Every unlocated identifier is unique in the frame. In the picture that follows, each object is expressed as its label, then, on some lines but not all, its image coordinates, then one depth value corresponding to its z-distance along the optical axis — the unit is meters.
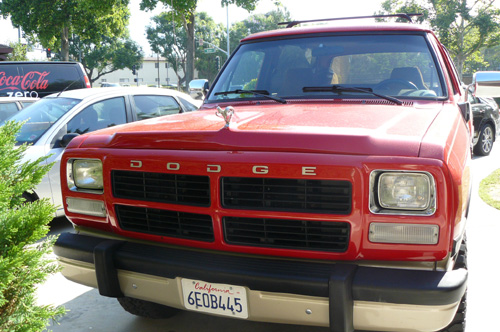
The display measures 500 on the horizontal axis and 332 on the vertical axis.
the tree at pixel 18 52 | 36.06
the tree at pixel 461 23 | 32.59
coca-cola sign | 10.71
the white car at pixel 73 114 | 5.76
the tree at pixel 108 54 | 60.00
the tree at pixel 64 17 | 27.03
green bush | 2.04
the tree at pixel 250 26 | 72.31
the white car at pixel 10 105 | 8.09
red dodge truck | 2.22
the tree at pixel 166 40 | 71.57
